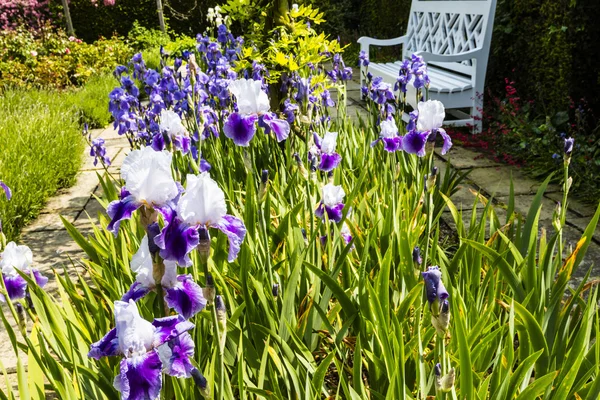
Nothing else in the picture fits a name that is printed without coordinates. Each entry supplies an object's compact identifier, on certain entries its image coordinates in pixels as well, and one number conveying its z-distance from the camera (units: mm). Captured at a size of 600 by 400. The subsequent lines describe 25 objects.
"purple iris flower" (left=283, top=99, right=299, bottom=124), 2814
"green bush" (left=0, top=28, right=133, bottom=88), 8727
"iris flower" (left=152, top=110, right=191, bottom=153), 2295
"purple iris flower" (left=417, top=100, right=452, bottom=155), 1885
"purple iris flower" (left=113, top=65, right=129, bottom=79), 3724
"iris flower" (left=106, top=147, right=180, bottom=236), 1038
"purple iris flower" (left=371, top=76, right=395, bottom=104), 3160
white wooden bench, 5027
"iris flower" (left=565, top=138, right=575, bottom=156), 1856
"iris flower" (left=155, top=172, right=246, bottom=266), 1040
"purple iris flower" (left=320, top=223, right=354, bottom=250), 2087
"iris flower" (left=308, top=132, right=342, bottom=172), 2150
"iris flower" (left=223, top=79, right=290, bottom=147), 2033
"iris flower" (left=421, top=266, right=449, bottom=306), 1046
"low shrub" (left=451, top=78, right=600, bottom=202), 3803
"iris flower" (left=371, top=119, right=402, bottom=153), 2299
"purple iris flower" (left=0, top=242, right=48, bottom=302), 1489
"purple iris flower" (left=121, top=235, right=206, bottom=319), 1100
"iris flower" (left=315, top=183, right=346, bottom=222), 1892
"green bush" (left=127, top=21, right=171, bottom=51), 11367
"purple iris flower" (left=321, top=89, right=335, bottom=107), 3564
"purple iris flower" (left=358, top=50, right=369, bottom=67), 3902
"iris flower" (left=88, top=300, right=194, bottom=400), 873
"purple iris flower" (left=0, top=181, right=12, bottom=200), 1671
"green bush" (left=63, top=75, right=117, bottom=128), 6680
